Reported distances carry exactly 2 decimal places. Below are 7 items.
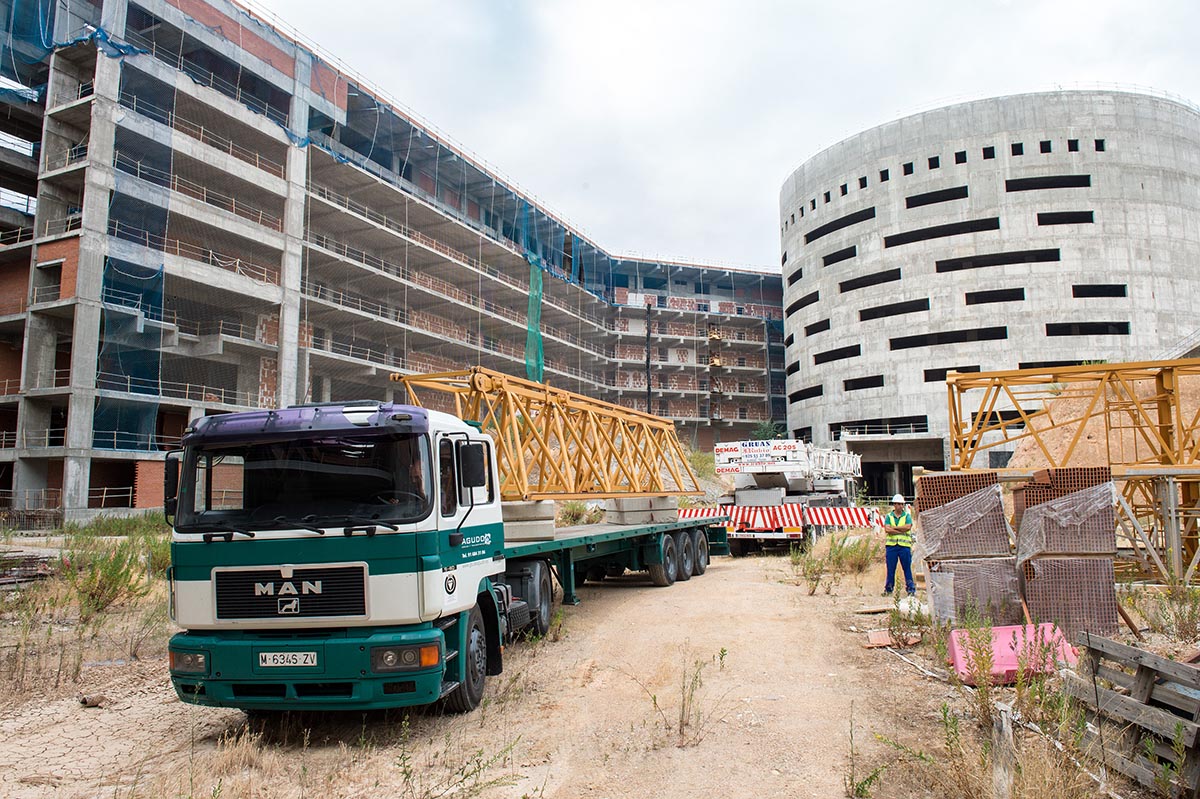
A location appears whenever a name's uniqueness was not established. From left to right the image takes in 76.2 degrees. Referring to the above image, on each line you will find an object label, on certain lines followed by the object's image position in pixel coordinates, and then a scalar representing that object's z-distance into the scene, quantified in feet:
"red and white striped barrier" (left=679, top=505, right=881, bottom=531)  59.16
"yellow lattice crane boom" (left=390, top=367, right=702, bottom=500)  33.63
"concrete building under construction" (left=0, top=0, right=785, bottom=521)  86.84
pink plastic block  19.60
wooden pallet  13.43
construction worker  37.50
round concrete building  152.97
